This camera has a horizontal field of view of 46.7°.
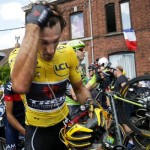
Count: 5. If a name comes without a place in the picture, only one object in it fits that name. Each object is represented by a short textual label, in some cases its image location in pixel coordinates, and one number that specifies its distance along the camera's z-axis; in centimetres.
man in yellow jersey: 102
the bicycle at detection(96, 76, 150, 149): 268
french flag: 993
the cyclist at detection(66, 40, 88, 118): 273
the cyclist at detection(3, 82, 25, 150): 212
